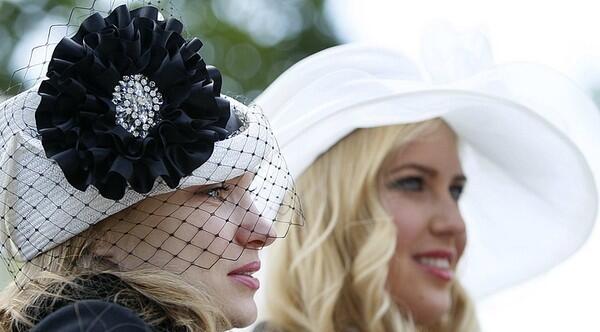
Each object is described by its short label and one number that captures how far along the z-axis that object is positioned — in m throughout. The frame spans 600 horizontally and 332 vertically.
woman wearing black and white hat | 4.31
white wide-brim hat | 6.70
